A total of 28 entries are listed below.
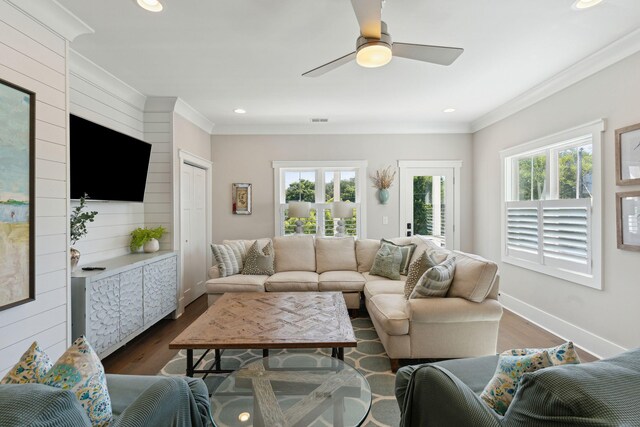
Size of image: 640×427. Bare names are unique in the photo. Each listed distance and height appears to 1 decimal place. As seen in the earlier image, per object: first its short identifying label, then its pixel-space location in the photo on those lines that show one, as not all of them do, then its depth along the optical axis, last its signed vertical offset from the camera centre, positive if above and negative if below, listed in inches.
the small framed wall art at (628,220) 95.7 -1.9
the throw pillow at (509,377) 41.7 -23.0
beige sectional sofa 96.1 -32.5
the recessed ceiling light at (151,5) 78.1 +54.6
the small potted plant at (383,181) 195.6 +21.8
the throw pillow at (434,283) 98.7 -22.0
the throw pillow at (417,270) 108.3 -19.5
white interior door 163.3 -9.0
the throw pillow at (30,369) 38.8 -19.9
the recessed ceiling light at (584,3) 78.6 +54.5
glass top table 55.9 -36.6
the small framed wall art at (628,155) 95.3 +18.9
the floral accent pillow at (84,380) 40.4 -21.9
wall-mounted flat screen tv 103.9 +20.6
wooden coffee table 77.5 -31.4
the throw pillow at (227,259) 150.3 -21.8
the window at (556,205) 112.9 +4.0
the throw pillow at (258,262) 154.6 -23.6
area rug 77.2 -49.6
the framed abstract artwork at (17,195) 69.6 +5.1
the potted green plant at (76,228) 100.6 -3.9
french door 198.2 +9.0
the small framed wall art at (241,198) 197.9 +11.3
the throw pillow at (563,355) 40.0 -18.6
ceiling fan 64.1 +41.9
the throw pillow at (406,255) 152.6 -20.3
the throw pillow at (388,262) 147.9 -23.3
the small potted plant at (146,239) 137.1 -10.3
